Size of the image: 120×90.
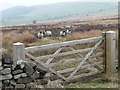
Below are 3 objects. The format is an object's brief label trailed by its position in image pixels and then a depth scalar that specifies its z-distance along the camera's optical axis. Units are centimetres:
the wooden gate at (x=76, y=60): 908
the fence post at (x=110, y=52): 1061
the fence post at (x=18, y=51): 829
